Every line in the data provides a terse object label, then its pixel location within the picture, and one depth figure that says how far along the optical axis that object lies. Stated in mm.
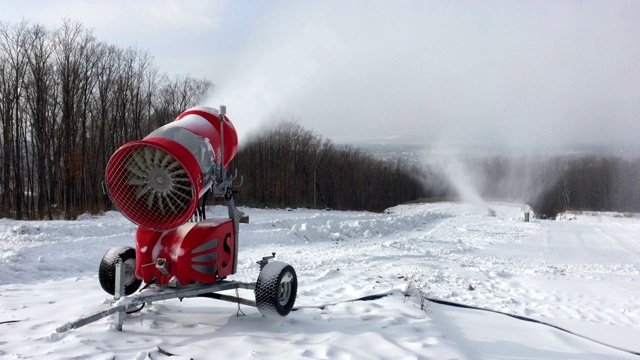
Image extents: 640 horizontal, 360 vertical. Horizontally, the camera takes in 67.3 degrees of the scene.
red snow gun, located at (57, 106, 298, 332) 4125
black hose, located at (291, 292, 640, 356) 4637
